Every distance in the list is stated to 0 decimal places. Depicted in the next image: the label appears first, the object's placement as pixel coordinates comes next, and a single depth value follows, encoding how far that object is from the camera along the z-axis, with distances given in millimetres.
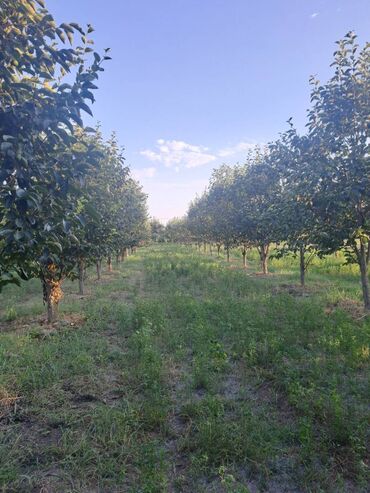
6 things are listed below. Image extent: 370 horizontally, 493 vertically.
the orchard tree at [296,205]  9125
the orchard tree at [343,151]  8133
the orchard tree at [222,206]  23089
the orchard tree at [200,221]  32125
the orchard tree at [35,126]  2611
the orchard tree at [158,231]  96588
